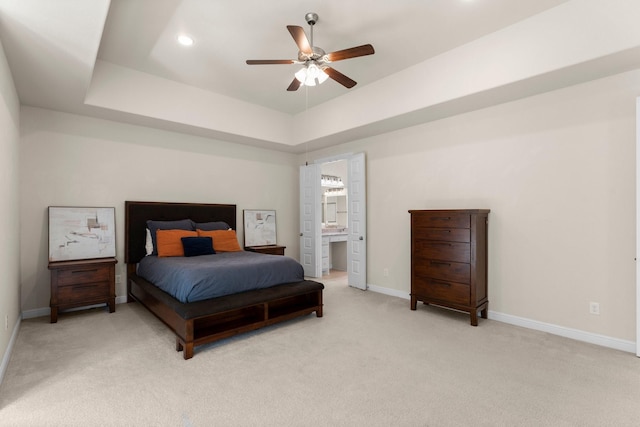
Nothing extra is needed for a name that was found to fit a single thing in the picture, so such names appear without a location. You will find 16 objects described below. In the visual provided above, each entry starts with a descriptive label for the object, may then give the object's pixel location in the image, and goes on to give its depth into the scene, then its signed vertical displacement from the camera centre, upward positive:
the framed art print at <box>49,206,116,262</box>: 3.81 -0.24
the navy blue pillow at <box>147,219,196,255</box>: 4.33 -0.17
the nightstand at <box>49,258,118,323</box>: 3.51 -0.81
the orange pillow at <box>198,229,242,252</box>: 4.59 -0.40
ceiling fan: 2.64 +1.39
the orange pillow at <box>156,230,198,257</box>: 4.12 -0.39
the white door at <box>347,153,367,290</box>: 5.13 -0.18
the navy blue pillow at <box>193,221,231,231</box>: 4.82 -0.19
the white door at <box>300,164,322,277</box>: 5.92 -0.17
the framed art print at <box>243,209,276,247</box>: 5.63 -0.27
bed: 2.79 -0.90
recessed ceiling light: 3.18 +1.79
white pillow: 4.36 -0.43
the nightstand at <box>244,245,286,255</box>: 5.40 -0.63
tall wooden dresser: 3.48 -0.56
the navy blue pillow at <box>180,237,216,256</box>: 4.16 -0.44
